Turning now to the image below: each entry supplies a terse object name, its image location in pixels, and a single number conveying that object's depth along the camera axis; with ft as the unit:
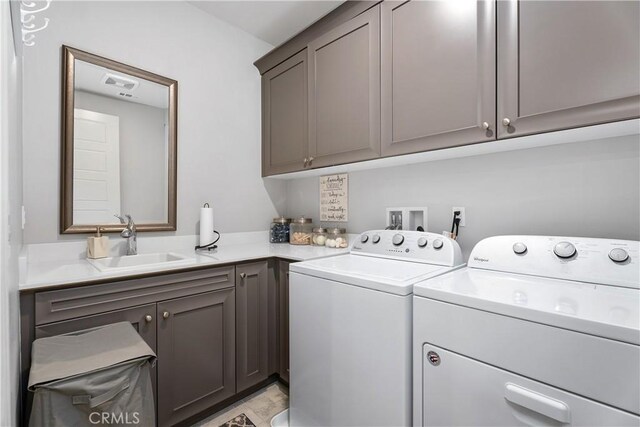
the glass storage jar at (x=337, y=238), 6.86
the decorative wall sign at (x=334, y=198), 7.28
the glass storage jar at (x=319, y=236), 7.30
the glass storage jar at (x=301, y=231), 7.62
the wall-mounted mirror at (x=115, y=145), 5.25
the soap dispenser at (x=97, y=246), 5.26
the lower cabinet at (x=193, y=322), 3.89
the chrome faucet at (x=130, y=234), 5.74
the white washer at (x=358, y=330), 3.49
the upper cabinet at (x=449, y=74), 3.40
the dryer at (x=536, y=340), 2.31
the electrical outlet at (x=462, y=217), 5.34
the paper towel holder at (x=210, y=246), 6.69
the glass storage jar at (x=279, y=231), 8.02
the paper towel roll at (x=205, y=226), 6.74
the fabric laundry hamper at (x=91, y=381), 2.89
